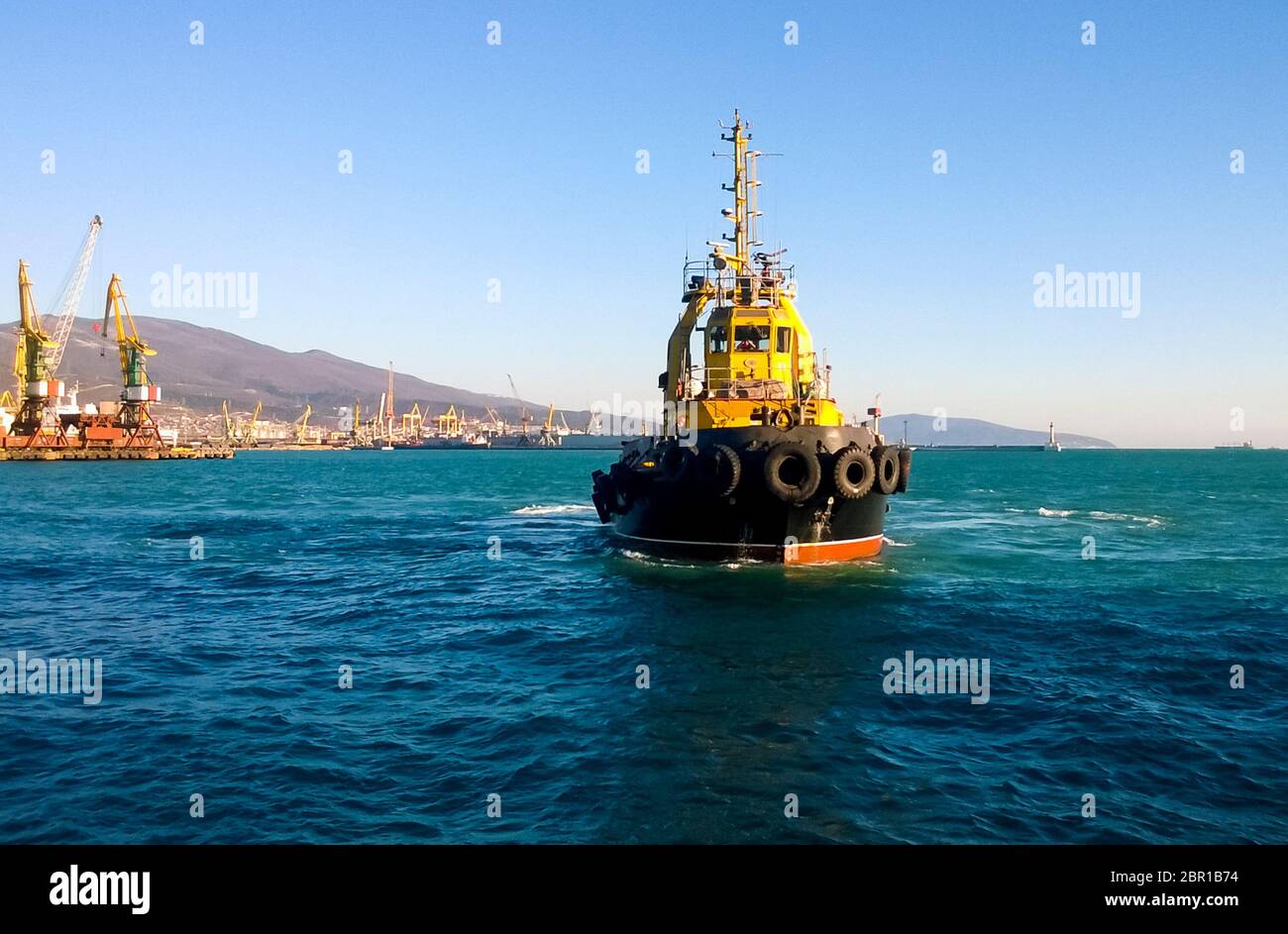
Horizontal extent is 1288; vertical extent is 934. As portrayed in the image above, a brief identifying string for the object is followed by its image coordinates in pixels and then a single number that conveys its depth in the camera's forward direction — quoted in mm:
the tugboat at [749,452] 25469
